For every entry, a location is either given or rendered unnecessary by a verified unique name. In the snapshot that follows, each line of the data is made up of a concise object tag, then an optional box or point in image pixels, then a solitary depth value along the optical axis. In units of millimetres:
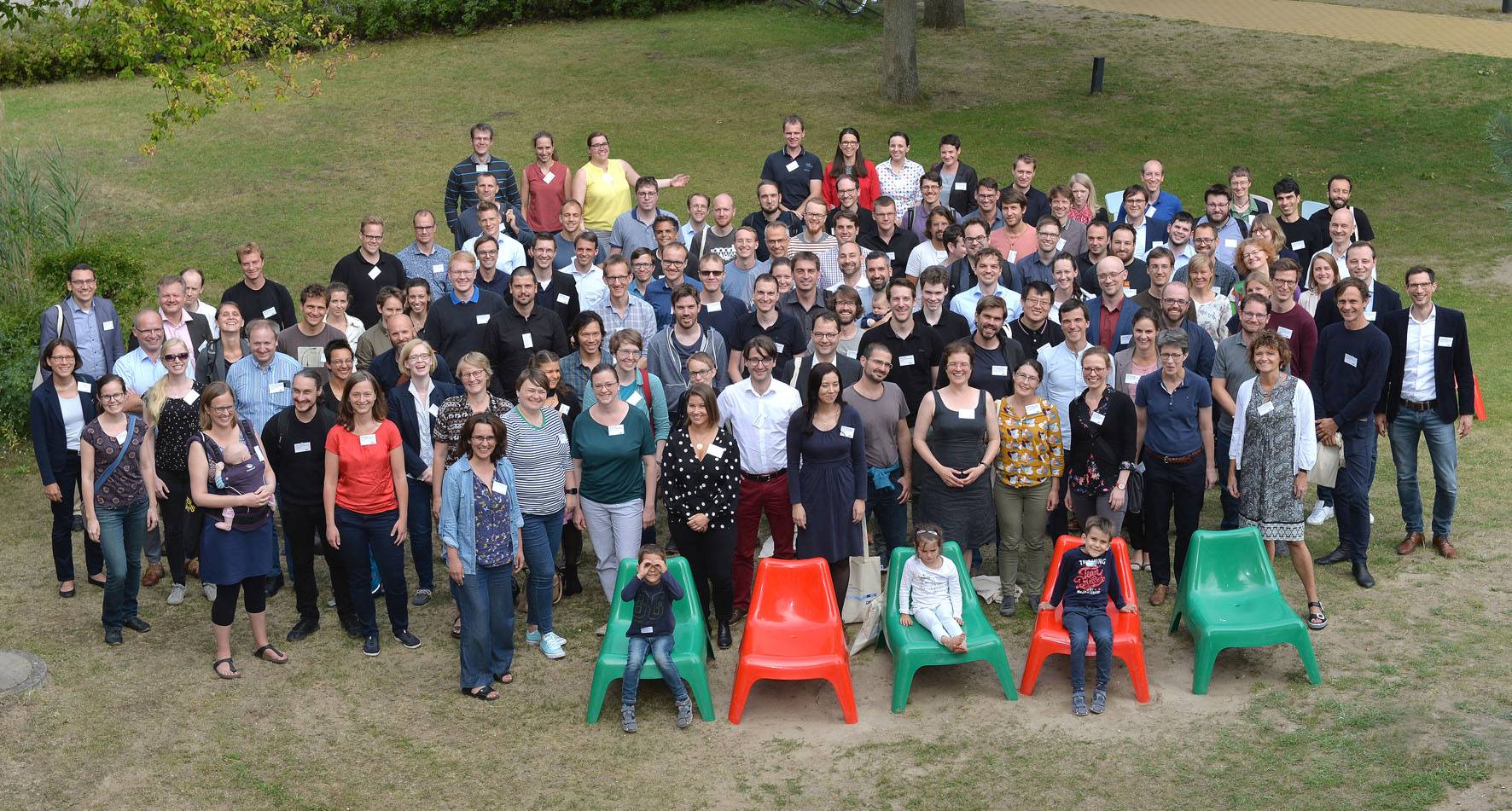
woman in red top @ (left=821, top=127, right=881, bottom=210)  11281
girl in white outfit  7094
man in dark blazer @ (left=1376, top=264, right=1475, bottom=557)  8195
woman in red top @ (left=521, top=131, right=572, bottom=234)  11516
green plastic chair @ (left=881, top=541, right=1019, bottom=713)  6930
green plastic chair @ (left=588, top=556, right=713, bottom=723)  6812
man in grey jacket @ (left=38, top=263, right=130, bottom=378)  9031
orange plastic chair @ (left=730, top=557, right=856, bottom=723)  6848
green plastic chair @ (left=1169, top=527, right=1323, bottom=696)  6977
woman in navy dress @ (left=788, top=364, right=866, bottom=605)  7637
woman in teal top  7578
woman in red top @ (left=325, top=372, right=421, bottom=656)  7266
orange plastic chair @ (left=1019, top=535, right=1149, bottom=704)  6945
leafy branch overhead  11336
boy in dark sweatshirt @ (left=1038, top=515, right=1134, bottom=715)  6867
